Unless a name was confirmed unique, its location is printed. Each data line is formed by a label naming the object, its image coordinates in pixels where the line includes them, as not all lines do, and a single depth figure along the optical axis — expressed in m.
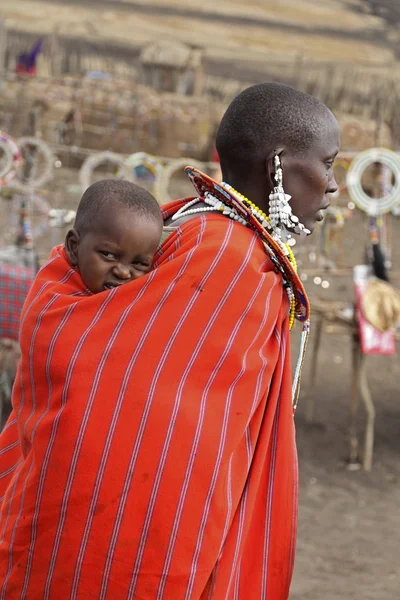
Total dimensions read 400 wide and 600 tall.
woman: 1.92
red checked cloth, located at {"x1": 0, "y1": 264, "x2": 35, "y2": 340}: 5.78
